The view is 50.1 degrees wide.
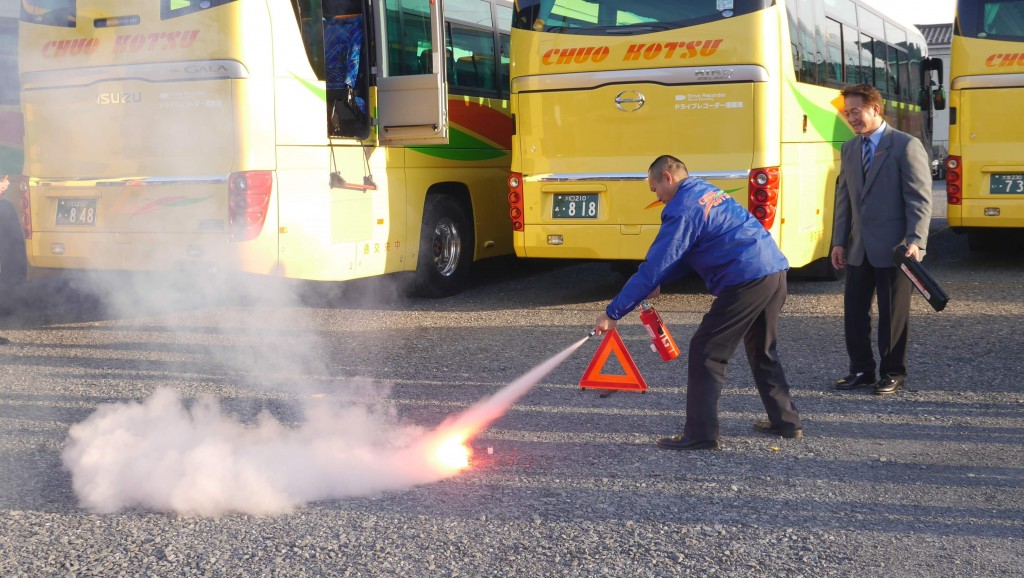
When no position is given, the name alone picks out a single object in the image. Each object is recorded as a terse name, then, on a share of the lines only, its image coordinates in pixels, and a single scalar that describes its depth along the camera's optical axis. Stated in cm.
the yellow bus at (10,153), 1000
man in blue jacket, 531
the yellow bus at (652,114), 955
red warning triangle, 650
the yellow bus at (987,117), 1184
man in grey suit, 663
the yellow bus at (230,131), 849
